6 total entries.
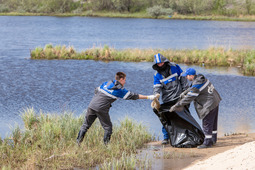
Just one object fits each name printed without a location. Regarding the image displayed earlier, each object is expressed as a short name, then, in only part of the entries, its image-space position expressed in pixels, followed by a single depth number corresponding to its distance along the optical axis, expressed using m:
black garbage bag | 16.00
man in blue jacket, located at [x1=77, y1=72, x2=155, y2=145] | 14.40
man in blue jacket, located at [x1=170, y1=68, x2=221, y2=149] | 15.33
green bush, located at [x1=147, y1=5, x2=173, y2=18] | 147.16
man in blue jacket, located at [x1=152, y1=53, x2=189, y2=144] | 16.06
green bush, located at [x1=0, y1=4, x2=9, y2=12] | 174.49
